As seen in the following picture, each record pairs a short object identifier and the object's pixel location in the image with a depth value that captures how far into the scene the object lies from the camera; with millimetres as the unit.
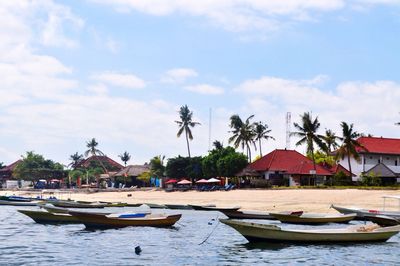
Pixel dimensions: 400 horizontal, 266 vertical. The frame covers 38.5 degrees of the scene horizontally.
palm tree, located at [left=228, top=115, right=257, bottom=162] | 98438
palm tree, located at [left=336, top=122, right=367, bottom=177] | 76312
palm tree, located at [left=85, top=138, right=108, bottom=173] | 152050
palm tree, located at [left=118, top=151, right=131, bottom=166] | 184188
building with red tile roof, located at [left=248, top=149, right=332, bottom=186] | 79438
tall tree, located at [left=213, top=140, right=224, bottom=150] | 102750
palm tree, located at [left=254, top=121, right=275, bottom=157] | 104025
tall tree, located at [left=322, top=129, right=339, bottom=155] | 81081
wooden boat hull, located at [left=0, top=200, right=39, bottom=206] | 61356
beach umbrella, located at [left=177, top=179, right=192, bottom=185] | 88875
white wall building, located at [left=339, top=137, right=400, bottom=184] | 79250
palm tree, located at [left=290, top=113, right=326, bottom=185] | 79938
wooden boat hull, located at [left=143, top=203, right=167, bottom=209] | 58562
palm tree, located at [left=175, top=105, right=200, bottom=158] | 108500
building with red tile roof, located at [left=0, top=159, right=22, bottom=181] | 140750
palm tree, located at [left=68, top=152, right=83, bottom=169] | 179825
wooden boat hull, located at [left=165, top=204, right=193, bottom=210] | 57462
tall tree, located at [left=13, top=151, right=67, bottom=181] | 126438
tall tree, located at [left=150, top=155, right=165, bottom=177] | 106438
